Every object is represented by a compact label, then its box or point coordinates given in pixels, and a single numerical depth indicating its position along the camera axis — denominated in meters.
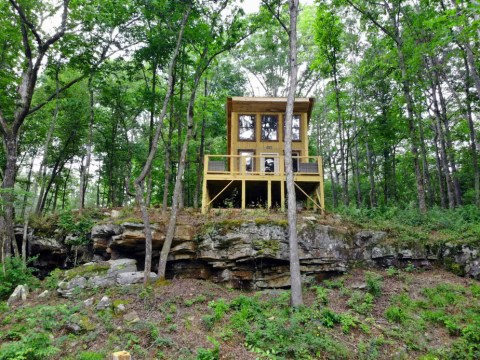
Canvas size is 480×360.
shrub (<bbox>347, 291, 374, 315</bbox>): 7.36
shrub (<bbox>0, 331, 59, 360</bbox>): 5.25
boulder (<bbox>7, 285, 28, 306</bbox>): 8.29
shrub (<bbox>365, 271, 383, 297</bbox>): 8.09
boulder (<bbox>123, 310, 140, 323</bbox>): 6.72
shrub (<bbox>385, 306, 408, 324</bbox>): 7.04
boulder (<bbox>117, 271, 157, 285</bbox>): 8.54
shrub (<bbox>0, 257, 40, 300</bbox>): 9.01
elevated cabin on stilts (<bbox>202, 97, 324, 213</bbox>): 14.45
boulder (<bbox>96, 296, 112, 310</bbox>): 7.25
